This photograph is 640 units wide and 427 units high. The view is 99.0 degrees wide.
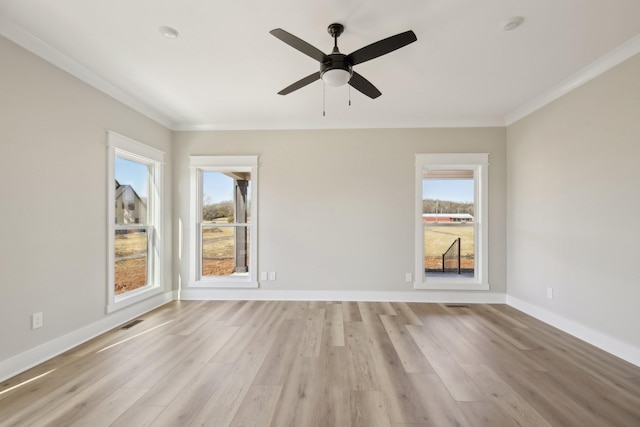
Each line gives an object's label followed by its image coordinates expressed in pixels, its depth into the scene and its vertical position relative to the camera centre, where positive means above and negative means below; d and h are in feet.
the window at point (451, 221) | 13.66 -0.25
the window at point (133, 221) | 10.36 -0.24
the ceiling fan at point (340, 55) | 5.90 +3.78
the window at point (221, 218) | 14.25 -0.12
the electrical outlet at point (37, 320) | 7.61 -2.95
